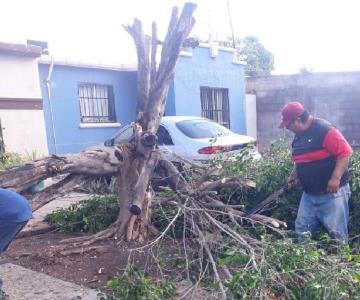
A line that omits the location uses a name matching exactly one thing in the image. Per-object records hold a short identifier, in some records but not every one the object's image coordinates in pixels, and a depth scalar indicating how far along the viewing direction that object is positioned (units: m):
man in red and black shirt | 4.51
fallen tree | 5.33
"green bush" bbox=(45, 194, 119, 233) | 6.42
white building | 10.56
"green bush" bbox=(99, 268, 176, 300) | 3.42
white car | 8.96
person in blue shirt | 3.52
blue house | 12.49
